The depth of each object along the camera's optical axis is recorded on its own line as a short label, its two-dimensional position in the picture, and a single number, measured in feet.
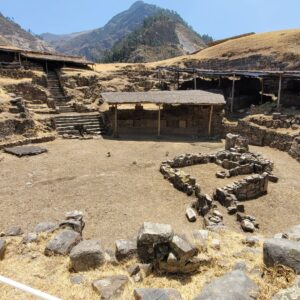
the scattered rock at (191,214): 35.60
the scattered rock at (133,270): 19.33
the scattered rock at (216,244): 22.26
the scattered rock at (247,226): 33.91
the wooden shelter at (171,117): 80.74
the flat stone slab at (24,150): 58.08
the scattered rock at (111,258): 20.83
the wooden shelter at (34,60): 107.14
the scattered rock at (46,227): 26.91
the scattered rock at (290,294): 13.87
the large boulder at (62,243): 22.58
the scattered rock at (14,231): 27.97
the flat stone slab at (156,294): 15.63
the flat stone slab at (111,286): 16.89
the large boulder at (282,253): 16.62
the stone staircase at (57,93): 88.12
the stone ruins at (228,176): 36.40
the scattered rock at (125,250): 21.17
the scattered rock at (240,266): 18.54
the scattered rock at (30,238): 24.51
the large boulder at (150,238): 19.92
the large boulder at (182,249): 19.16
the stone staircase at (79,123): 76.02
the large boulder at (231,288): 14.82
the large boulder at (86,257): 20.22
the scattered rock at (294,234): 20.73
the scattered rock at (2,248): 22.00
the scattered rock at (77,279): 18.66
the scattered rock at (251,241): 24.09
